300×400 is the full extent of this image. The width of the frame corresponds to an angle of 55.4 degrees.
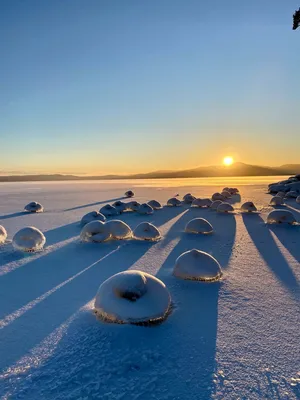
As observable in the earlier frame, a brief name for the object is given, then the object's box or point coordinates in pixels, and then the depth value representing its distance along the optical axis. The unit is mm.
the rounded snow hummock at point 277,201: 13222
